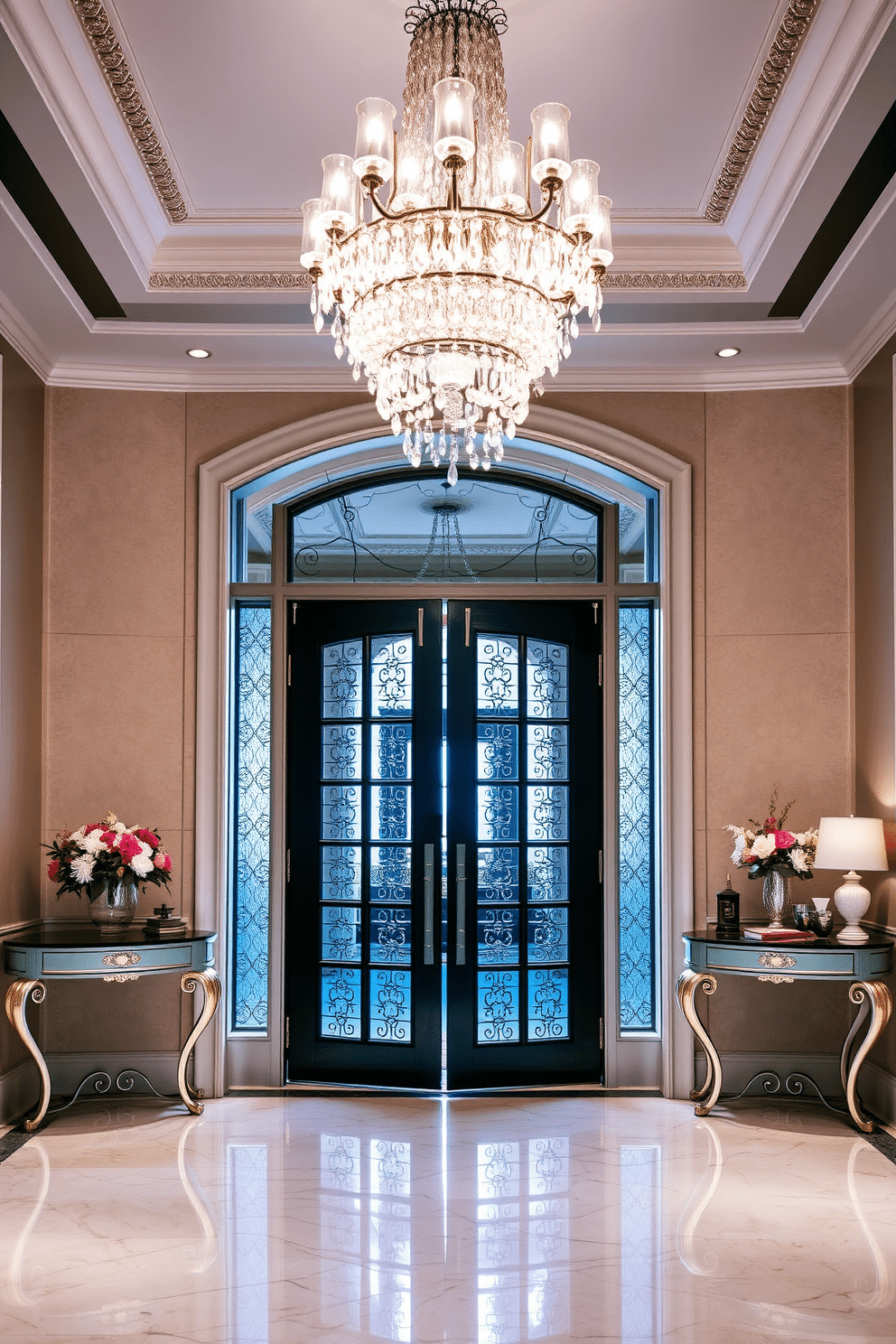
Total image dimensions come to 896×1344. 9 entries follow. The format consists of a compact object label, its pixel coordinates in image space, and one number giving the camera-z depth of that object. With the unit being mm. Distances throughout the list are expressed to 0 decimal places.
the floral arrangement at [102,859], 5098
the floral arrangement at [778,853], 5184
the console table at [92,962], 4875
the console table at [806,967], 4895
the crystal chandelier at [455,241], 3148
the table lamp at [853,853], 4914
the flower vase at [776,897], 5246
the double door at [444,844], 5707
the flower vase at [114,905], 5164
